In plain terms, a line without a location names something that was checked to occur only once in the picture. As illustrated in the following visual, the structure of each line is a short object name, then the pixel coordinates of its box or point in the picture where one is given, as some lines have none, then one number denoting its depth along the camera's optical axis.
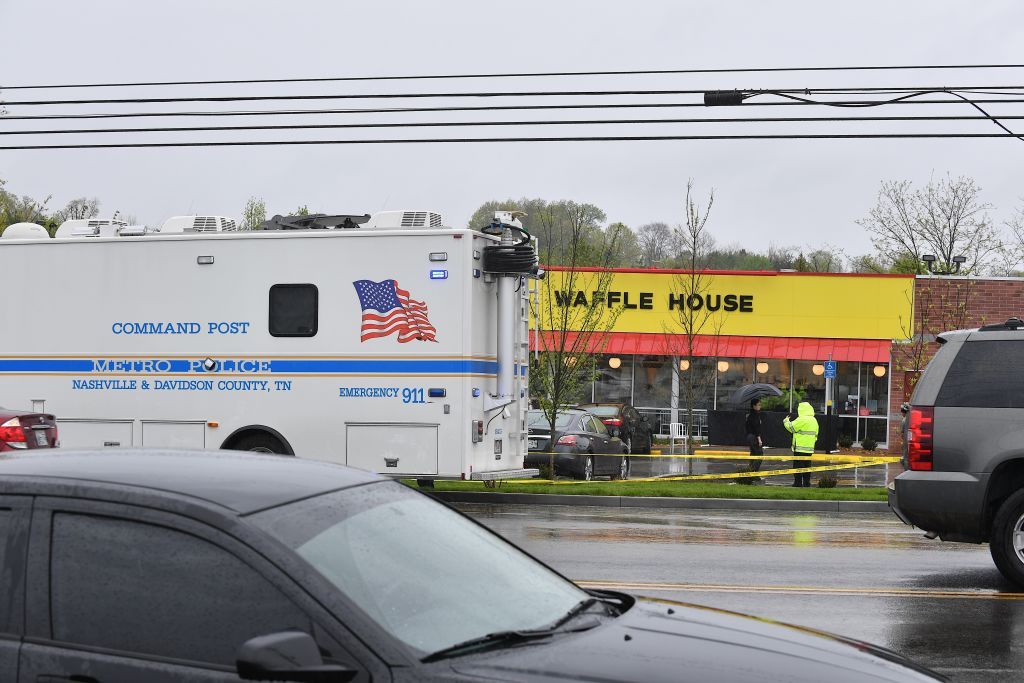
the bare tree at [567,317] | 21.38
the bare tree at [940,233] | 53.12
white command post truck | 14.11
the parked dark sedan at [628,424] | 27.72
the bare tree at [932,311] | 32.44
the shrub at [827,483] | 20.33
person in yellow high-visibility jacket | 22.44
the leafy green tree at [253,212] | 63.68
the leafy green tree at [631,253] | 66.78
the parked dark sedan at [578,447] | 20.64
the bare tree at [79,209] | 48.09
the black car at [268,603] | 3.31
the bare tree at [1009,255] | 55.50
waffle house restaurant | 37.22
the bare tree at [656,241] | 79.88
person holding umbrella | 25.12
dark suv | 9.59
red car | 12.01
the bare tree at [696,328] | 37.09
